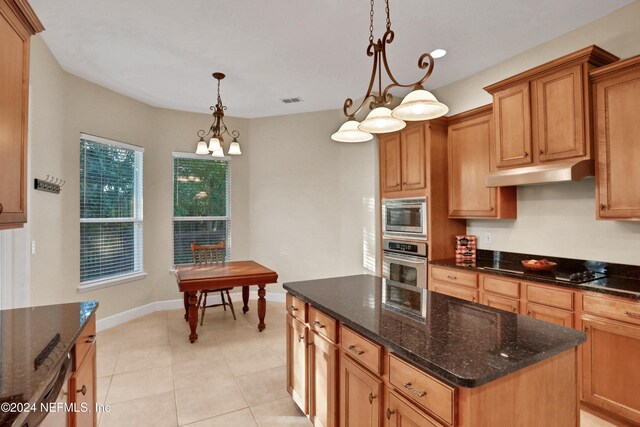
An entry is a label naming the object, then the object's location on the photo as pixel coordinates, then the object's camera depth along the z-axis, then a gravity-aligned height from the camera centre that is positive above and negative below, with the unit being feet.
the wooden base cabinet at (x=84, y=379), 4.91 -2.60
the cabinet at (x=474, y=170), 10.91 +1.64
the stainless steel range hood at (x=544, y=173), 8.20 +1.14
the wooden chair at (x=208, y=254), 14.79 -1.75
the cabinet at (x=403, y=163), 12.37 +2.15
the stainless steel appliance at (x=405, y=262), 12.08 -1.74
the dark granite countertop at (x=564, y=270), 7.37 -1.58
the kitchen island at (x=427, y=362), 3.64 -1.90
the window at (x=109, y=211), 13.16 +0.36
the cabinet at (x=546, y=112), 8.30 +2.89
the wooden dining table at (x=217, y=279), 11.65 -2.23
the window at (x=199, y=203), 16.48 +0.76
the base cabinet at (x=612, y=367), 6.92 -3.32
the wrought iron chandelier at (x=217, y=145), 11.48 +2.68
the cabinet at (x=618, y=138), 7.54 +1.82
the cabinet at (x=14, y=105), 4.65 +1.72
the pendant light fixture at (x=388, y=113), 5.25 +1.80
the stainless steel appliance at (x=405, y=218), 12.16 -0.05
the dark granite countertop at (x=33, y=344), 3.49 -1.72
